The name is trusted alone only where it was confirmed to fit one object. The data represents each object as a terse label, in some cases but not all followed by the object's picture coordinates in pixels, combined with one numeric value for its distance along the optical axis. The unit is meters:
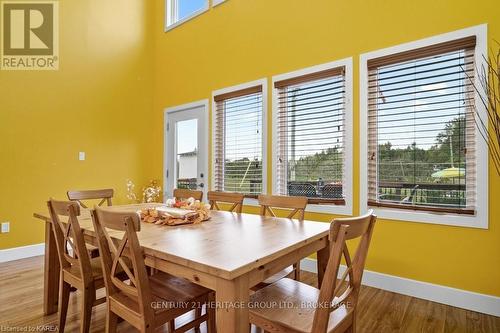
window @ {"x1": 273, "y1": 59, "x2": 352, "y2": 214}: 2.83
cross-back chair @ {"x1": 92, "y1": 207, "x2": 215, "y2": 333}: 1.24
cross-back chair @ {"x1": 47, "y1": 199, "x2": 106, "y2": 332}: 1.61
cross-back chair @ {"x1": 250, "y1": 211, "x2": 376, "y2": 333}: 1.06
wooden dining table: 1.03
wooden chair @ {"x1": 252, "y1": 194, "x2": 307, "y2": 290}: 1.96
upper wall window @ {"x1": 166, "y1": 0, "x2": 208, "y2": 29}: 4.27
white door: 4.16
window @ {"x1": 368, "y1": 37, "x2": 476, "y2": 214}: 2.21
